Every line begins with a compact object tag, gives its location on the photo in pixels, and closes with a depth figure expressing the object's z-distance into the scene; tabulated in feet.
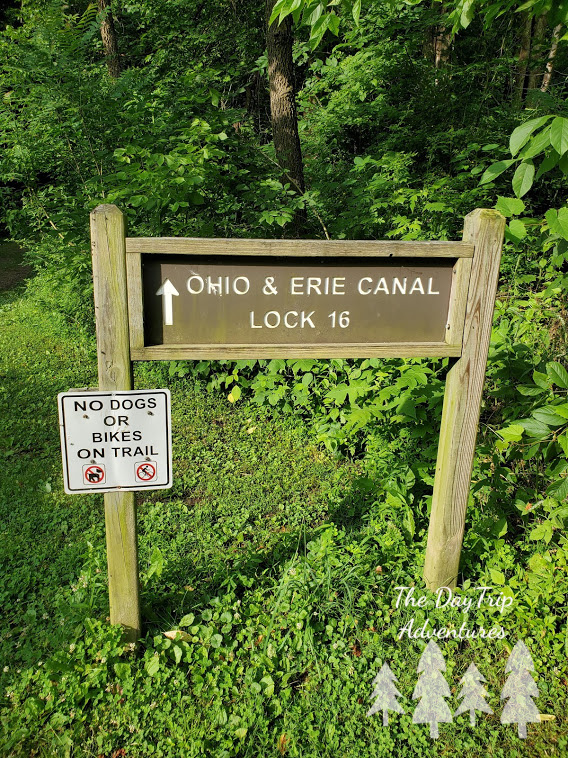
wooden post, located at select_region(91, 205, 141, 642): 6.40
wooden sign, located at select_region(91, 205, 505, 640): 6.62
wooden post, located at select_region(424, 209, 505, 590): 7.27
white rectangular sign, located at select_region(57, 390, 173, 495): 6.86
